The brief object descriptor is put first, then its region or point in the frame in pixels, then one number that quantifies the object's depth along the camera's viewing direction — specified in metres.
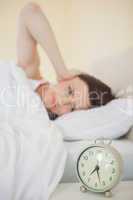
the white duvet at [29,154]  1.07
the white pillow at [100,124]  1.33
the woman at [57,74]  1.56
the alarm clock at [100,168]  1.07
